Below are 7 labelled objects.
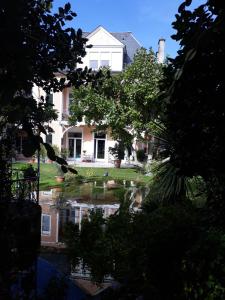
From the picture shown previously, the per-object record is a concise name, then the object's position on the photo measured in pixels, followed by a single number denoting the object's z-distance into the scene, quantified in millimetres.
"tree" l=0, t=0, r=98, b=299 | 1368
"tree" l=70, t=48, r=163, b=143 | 28912
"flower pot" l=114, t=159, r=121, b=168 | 34094
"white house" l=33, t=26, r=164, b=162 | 37594
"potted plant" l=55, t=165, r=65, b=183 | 23564
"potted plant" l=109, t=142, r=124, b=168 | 35091
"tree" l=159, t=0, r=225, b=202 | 2990
